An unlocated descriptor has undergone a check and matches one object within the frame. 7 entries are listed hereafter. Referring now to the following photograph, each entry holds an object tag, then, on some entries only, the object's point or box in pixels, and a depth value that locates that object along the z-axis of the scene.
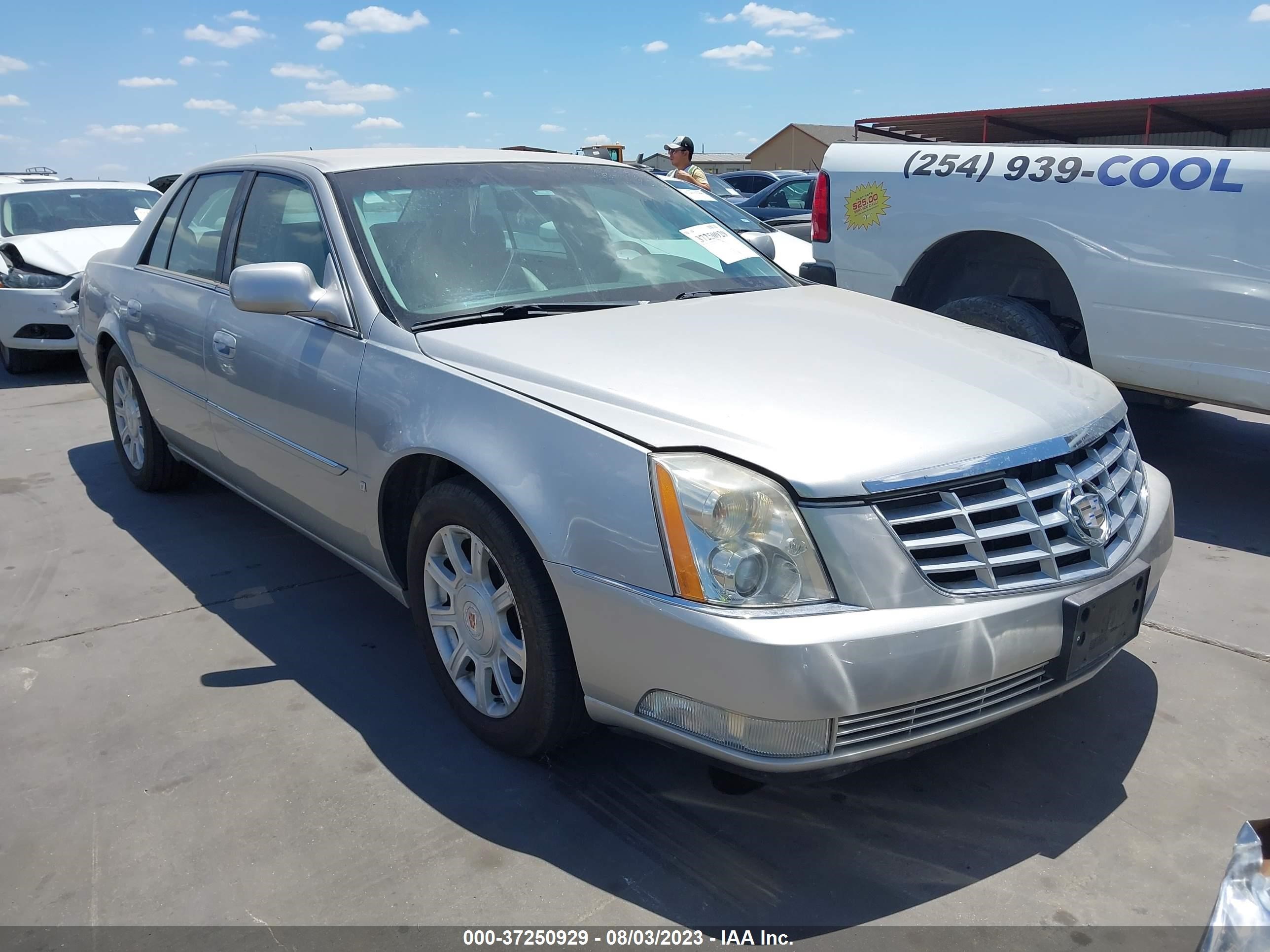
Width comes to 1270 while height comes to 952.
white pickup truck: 4.37
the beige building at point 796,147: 45.49
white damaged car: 8.26
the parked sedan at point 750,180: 18.78
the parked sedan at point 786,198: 14.80
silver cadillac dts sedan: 2.20
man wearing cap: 8.52
